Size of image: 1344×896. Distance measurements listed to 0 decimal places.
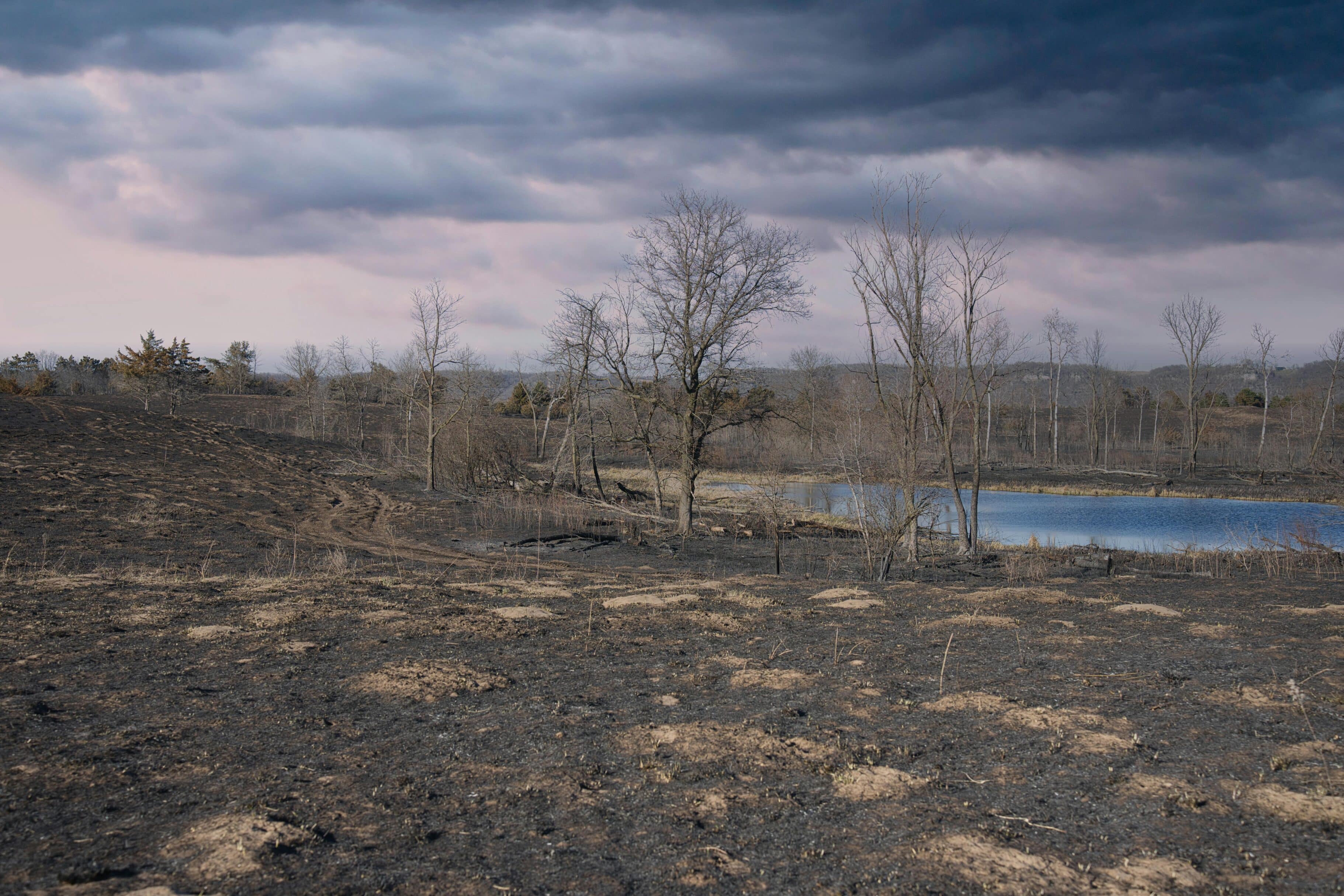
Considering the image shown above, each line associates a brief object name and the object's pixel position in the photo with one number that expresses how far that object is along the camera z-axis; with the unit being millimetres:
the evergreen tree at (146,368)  49500
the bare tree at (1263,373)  48344
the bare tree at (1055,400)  54562
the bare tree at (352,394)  52625
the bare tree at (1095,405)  55312
